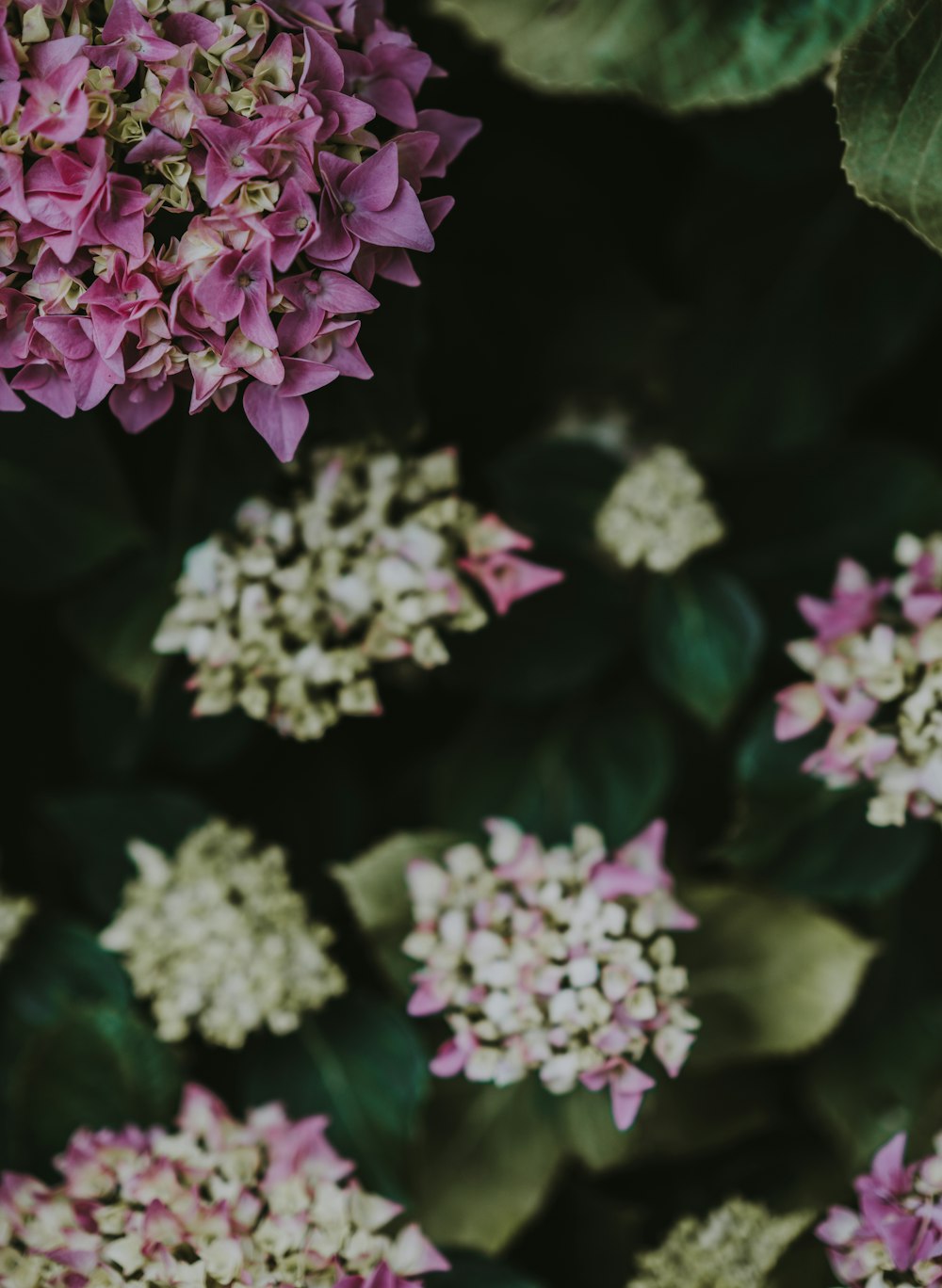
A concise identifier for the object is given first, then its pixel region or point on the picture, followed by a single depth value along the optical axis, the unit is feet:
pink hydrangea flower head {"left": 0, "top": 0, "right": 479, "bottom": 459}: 2.55
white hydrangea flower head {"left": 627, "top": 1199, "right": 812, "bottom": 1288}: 2.88
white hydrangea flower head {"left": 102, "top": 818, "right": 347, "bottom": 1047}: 2.97
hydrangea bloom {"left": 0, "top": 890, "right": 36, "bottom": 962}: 3.08
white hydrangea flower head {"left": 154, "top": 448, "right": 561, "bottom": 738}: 2.83
